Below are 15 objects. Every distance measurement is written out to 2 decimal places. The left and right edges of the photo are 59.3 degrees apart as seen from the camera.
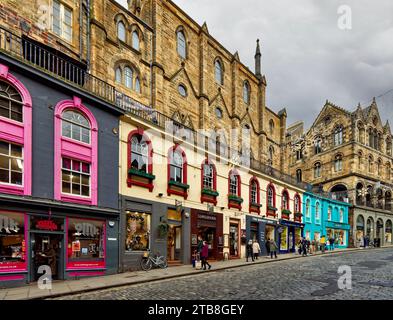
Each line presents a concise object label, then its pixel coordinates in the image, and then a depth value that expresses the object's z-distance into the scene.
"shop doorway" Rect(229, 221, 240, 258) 24.84
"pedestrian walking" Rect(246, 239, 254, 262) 23.36
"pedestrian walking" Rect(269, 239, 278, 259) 24.56
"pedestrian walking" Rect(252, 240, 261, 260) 22.56
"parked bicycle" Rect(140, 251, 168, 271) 16.97
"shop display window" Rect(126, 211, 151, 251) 16.89
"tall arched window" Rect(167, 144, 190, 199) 19.67
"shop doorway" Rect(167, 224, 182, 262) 19.62
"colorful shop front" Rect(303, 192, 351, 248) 36.34
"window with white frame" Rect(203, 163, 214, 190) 22.66
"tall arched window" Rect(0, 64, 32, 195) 12.31
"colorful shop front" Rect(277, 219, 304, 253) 31.11
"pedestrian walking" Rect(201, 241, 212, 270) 17.20
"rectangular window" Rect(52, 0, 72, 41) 18.36
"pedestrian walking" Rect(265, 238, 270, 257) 25.66
